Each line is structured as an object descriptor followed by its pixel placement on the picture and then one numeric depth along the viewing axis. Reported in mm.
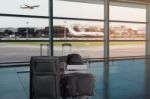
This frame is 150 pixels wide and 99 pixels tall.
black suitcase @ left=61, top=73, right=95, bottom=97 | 3510
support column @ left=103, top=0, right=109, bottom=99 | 11242
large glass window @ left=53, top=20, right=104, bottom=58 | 10625
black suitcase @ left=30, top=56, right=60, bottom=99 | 3062
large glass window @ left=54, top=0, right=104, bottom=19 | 10484
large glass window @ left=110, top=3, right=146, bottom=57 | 11820
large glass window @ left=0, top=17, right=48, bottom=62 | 9695
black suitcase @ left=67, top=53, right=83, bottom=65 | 5309
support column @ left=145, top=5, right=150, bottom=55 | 12906
